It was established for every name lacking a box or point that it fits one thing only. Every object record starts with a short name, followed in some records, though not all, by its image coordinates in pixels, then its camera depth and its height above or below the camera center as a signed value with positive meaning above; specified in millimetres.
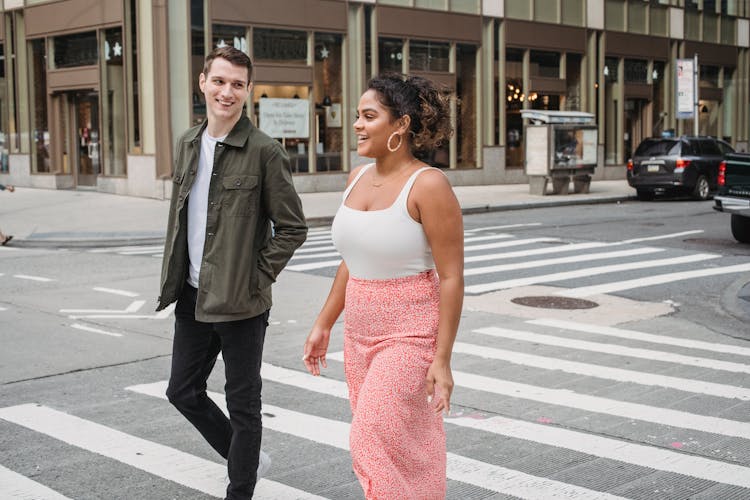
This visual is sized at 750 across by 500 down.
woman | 3604 -452
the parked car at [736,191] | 16641 -481
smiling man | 4410 -336
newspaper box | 28203 +391
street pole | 31353 +2231
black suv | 26531 -91
